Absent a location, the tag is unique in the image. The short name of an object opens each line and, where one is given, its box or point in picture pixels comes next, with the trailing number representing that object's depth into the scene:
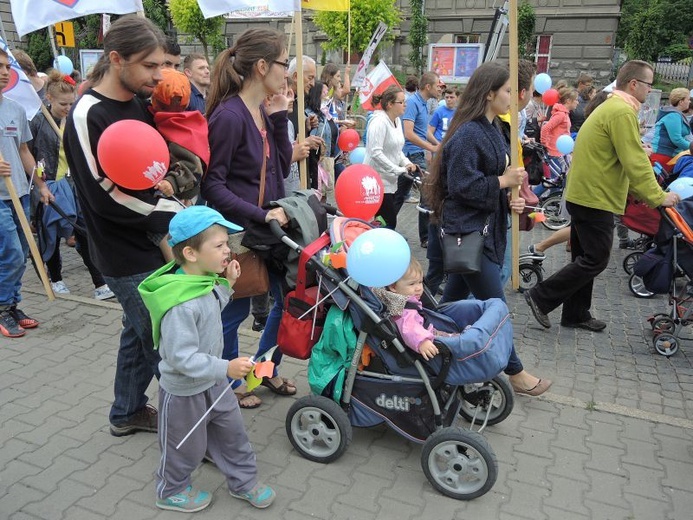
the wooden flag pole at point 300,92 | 3.69
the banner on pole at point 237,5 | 3.92
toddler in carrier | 2.84
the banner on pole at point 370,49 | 9.44
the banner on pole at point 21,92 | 4.74
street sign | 9.14
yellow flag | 4.82
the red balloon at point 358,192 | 3.31
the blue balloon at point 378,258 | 2.55
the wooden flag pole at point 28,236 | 4.64
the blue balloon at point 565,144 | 7.96
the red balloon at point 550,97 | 10.28
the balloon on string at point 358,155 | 6.25
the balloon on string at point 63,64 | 8.09
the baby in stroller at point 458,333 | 2.71
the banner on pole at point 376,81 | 8.12
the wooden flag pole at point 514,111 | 3.47
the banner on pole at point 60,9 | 3.64
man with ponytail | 2.65
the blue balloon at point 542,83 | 9.99
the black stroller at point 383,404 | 2.81
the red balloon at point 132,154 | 2.49
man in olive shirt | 4.32
